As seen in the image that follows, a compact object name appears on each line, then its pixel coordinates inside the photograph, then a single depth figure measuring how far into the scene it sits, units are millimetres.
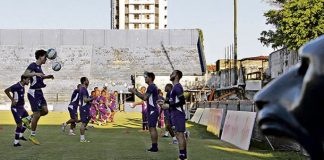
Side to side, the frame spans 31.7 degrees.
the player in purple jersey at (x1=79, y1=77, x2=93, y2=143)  16481
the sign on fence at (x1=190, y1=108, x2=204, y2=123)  27941
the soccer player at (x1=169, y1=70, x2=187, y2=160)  10677
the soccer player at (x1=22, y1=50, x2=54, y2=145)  13672
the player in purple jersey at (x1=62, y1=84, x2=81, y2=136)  19578
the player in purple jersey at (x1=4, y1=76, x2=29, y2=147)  14648
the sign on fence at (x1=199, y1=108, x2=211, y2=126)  24100
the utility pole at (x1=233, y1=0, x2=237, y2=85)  35622
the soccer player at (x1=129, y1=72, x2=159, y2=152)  12805
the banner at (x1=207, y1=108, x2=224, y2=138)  18402
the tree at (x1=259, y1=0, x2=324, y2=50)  30406
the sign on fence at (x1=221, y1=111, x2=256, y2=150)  13169
